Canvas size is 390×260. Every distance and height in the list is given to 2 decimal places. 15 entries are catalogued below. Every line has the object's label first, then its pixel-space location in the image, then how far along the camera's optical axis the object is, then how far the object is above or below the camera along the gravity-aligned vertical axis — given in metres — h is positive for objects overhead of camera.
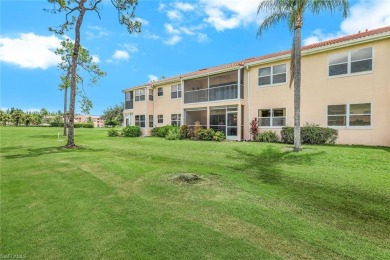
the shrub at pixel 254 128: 20.89 -0.24
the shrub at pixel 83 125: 73.50 +0.19
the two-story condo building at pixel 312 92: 15.23 +2.59
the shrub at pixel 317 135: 16.60 -0.61
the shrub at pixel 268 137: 19.41 -0.87
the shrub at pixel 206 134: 22.19 -0.74
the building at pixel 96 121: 173.55 +3.29
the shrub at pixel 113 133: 32.30 -0.93
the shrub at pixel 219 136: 21.64 -0.89
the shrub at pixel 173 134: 24.08 -0.85
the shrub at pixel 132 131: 31.22 -0.66
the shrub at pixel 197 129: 23.39 -0.31
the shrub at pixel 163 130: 27.51 -0.54
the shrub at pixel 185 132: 24.92 -0.62
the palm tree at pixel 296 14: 13.07 +6.03
